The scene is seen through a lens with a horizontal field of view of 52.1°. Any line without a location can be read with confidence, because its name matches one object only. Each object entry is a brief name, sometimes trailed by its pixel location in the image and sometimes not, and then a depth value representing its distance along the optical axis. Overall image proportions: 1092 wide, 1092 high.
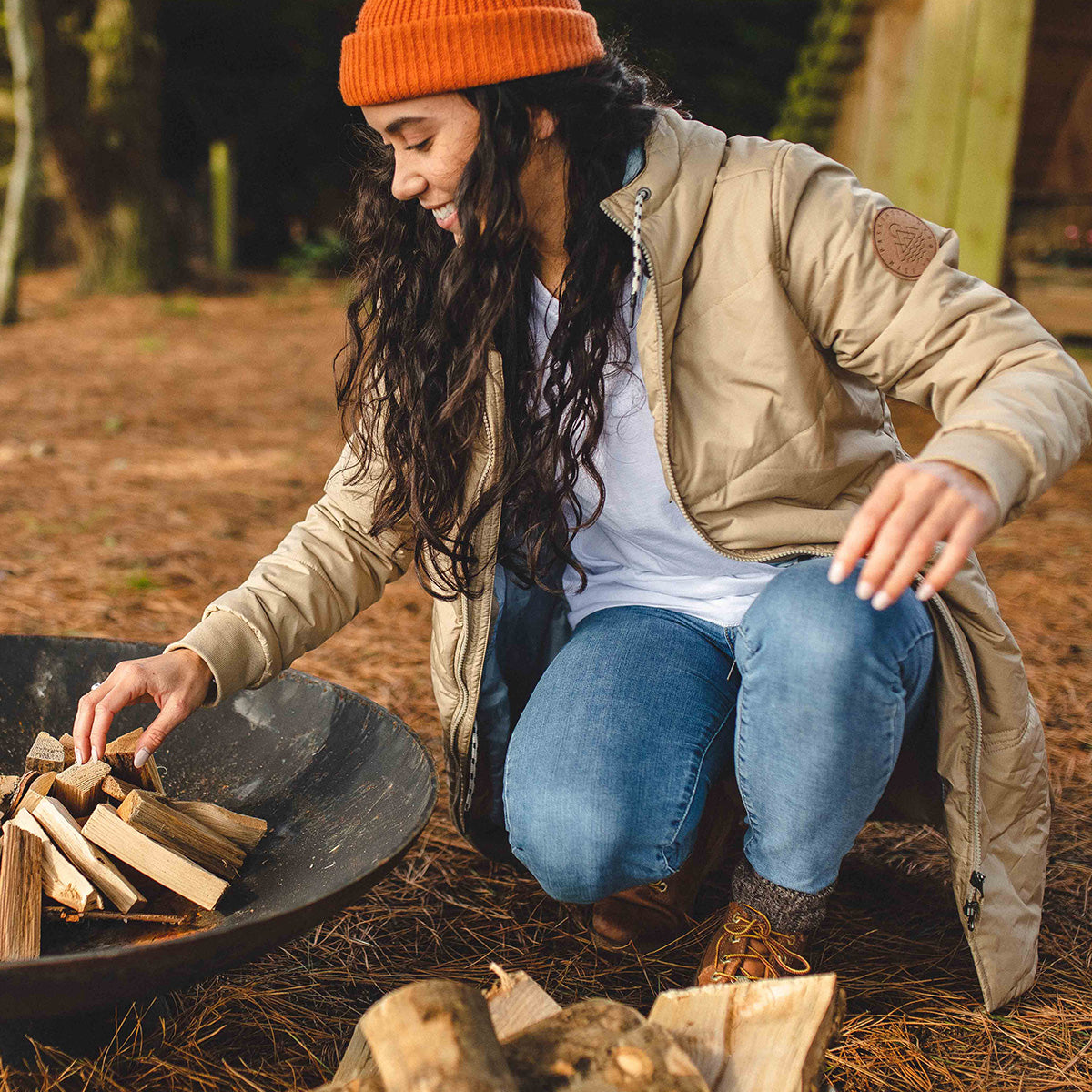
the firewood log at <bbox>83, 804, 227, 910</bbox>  1.45
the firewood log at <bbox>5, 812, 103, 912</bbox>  1.41
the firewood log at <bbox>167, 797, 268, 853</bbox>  1.58
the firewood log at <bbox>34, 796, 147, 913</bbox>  1.44
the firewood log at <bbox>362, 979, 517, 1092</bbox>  0.98
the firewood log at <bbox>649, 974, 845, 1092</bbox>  1.11
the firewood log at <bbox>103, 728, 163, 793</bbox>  1.60
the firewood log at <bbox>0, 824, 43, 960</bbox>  1.34
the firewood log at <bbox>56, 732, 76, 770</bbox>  1.64
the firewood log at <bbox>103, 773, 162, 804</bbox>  1.53
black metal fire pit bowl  1.14
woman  1.46
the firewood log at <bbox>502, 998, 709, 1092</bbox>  1.05
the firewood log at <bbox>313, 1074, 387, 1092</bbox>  1.06
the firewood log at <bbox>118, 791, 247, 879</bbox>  1.47
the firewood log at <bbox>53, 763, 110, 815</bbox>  1.51
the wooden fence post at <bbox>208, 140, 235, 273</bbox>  11.48
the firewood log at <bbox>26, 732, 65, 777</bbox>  1.61
